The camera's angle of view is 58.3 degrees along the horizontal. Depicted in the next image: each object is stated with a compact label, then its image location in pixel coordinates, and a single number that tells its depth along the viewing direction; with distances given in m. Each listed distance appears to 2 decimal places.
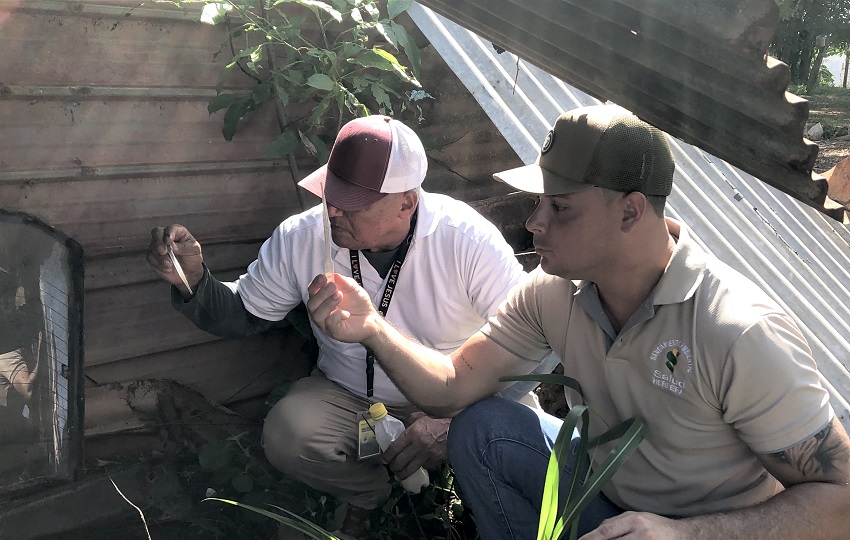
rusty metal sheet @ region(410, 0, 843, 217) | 1.13
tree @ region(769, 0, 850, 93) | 20.31
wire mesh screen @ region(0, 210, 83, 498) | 2.38
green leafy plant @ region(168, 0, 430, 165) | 3.04
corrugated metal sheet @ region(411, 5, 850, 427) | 3.12
